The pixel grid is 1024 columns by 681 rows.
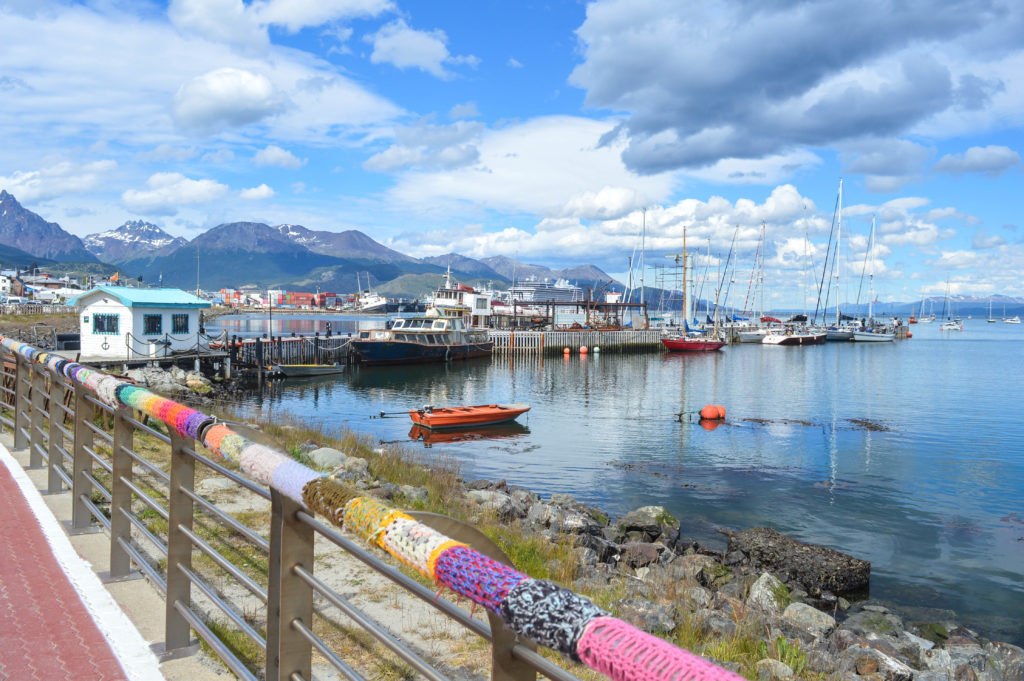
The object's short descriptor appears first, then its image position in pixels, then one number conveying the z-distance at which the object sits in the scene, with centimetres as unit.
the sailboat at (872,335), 10500
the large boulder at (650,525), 1464
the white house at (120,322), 3331
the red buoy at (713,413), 3241
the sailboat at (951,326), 17096
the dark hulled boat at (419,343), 5525
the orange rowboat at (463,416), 2795
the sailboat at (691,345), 8012
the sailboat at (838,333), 10488
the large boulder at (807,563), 1271
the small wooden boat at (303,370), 4512
